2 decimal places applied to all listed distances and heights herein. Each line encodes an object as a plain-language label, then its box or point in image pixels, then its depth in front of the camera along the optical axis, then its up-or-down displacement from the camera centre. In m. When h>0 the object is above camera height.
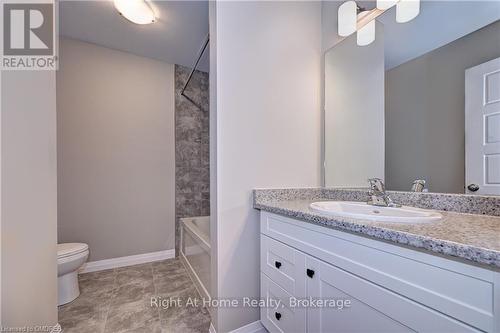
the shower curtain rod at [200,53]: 2.25 +1.23
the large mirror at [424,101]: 0.93 +0.33
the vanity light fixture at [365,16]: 1.22 +0.93
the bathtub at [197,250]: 1.74 -0.79
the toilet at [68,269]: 1.71 -0.82
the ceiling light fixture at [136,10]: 1.80 +1.32
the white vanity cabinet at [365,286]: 0.54 -0.39
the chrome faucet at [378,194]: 1.18 -0.16
